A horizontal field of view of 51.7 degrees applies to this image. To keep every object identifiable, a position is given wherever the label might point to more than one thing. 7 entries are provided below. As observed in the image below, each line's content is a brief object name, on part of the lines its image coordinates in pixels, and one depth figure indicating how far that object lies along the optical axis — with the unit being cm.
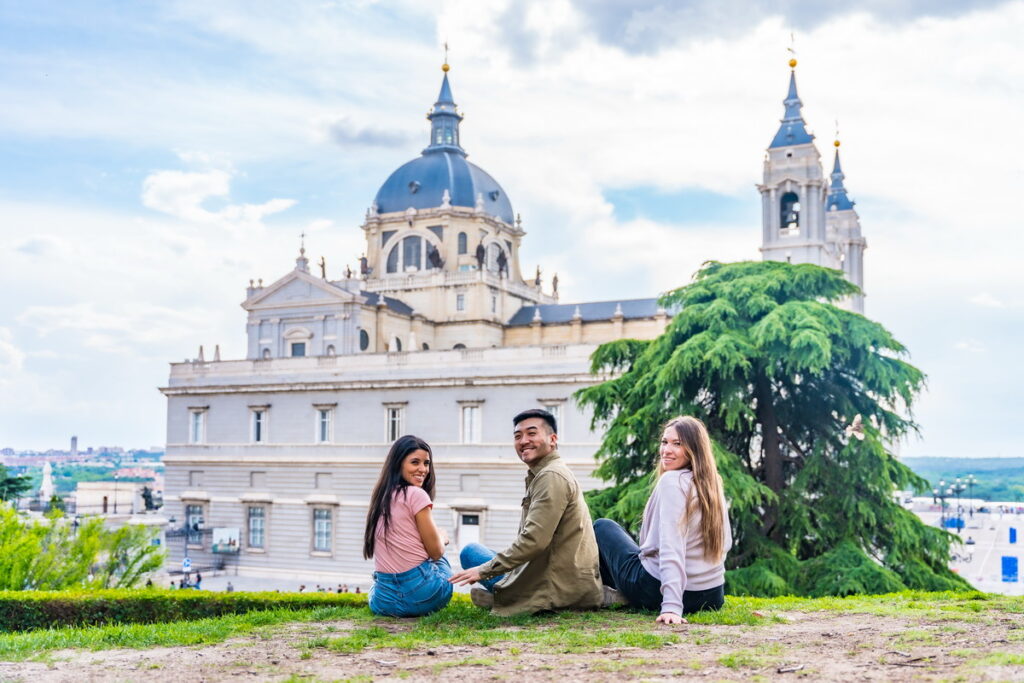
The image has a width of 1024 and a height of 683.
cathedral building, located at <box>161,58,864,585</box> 3369
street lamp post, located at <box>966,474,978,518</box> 5078
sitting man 705
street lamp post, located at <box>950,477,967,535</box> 5292
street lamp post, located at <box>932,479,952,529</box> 4909
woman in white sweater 705
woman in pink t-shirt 752
